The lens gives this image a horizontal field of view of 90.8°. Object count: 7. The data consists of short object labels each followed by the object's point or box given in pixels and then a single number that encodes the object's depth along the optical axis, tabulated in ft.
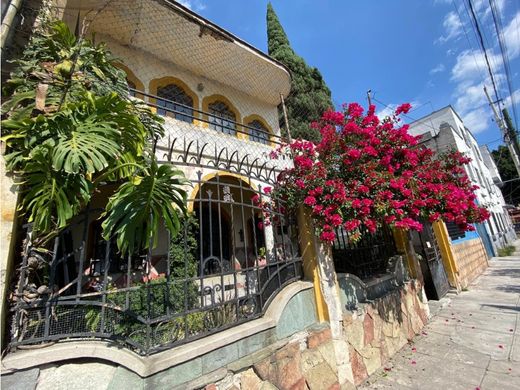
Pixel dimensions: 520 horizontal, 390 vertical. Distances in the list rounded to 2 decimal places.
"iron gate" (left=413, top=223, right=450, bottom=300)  23.99
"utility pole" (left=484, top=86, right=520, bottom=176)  49.77
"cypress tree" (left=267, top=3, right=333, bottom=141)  48.55
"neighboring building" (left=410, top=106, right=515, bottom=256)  48.49
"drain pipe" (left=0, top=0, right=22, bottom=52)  6.25
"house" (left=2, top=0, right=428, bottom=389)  5.76
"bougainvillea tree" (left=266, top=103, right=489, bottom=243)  11.17
